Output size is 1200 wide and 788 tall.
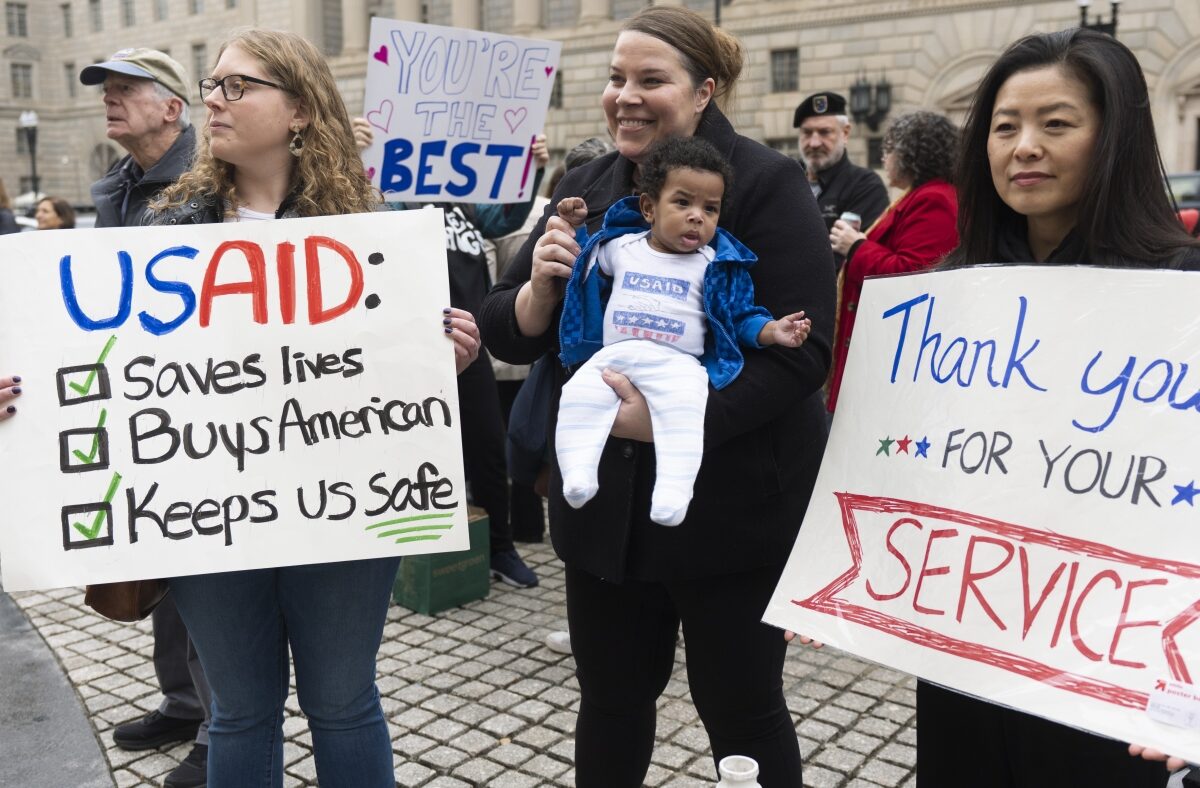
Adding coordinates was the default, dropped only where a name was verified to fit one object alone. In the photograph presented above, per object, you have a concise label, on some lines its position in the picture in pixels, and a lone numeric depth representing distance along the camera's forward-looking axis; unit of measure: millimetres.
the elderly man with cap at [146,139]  3016
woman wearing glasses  2217
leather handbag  2238
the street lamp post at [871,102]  25078
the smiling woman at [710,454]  2094
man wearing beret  5422
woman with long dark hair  1703
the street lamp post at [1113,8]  15512
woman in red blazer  4203
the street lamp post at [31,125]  27962
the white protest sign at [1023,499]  1537
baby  1994
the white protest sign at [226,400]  2084
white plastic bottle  1718
